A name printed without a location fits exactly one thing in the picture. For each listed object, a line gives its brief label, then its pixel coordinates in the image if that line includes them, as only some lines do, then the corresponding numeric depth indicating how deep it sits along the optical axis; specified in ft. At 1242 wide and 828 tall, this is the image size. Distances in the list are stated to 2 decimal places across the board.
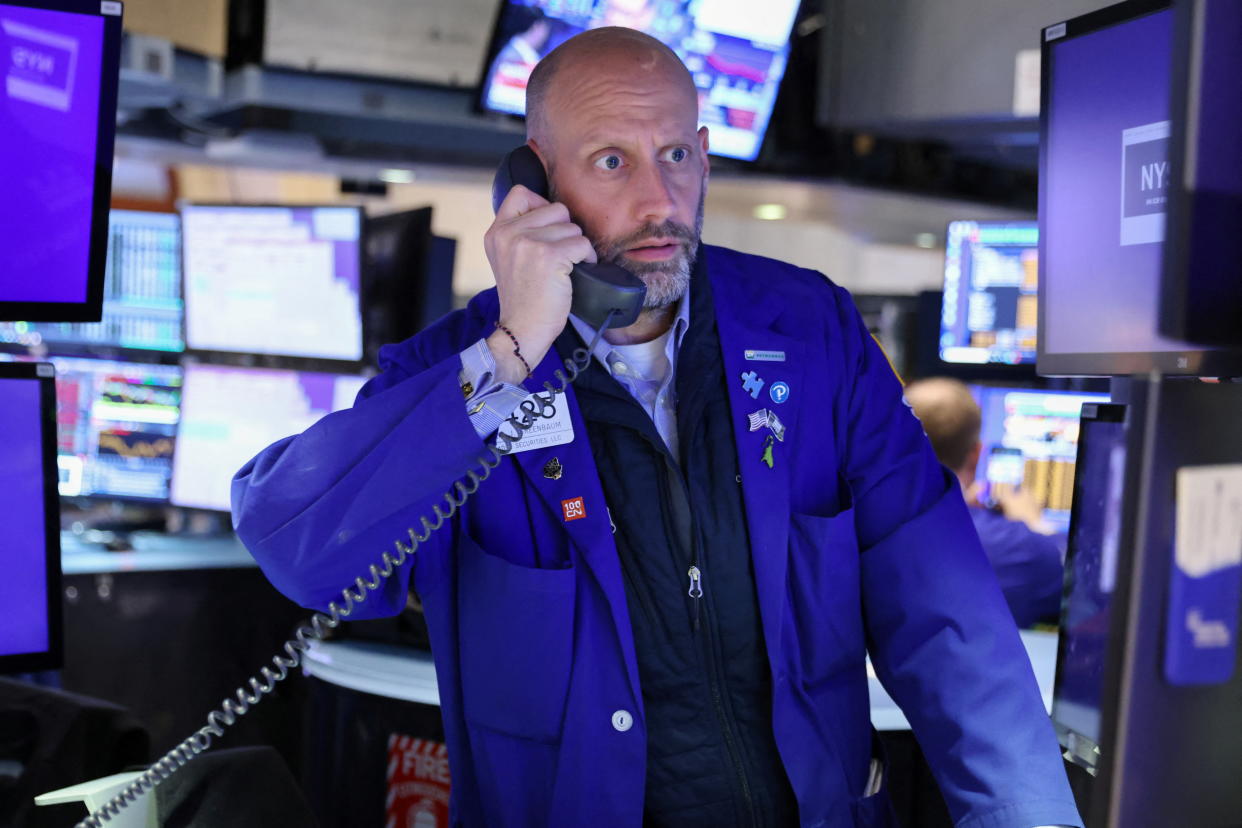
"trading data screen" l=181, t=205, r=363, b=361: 10.12
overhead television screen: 13.37
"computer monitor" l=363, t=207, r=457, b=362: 9.97
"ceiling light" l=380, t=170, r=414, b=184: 19.38
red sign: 7.21
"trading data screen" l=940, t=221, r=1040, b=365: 10.41
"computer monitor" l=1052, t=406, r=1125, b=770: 4.61
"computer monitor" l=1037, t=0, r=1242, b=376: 4.15
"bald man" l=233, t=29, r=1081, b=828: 4.44
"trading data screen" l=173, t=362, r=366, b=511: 10.28
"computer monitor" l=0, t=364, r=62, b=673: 4.77
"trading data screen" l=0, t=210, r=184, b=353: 10.98
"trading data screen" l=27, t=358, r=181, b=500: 10.78
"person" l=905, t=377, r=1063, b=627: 8.48
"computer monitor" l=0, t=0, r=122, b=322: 4.61
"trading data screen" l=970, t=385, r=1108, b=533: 10.42
